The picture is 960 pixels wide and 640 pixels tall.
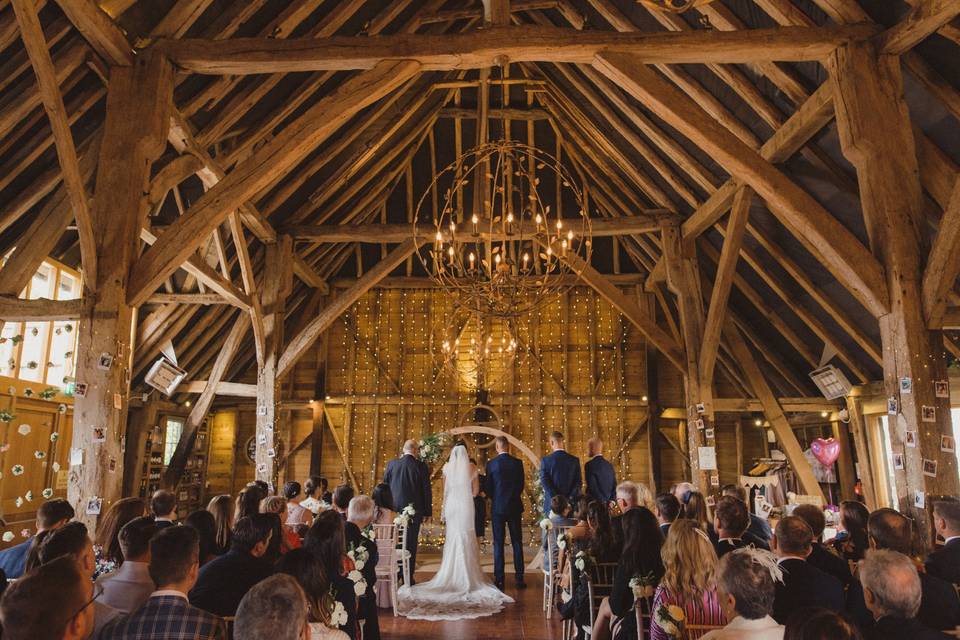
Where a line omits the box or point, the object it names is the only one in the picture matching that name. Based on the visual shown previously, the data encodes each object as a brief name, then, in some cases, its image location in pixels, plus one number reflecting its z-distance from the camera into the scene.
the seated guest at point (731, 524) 3.57
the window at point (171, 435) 12.38
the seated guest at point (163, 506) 4.27
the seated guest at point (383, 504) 6.21
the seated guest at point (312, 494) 6.62
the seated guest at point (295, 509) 5.71
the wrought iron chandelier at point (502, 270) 5.62
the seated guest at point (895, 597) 2.21
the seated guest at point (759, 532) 4.34
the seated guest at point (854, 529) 4.11
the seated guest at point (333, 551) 3.23
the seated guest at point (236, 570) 2.85
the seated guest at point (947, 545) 3.31
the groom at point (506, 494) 7.54
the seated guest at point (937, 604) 2.68
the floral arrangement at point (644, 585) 3.27
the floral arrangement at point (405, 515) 6.63
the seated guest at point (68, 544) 2.74
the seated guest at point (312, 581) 2.66
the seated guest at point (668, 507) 4.25
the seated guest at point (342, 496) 5.36
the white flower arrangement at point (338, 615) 2.94
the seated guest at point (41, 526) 3.49
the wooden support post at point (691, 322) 8.93
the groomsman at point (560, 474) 7.13
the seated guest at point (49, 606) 1.67
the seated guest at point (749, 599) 2.24
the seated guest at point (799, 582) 2.93
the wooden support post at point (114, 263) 5.11
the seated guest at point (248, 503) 4.48
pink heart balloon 10.27
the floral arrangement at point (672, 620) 2.77
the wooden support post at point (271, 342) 8.98
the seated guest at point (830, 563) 3.55
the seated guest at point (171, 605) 2.15
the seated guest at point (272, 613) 1.88
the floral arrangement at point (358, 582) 3.65
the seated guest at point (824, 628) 1.70
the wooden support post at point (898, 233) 4.94
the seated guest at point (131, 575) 2.75
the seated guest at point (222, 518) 4.03
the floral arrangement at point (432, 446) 11.59
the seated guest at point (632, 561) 3.52
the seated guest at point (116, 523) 3.70
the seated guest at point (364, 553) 4.07
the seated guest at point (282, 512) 4.09
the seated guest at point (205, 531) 3.69
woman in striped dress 2.89
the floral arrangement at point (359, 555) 4.12
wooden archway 10.90
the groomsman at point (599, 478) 6.89
